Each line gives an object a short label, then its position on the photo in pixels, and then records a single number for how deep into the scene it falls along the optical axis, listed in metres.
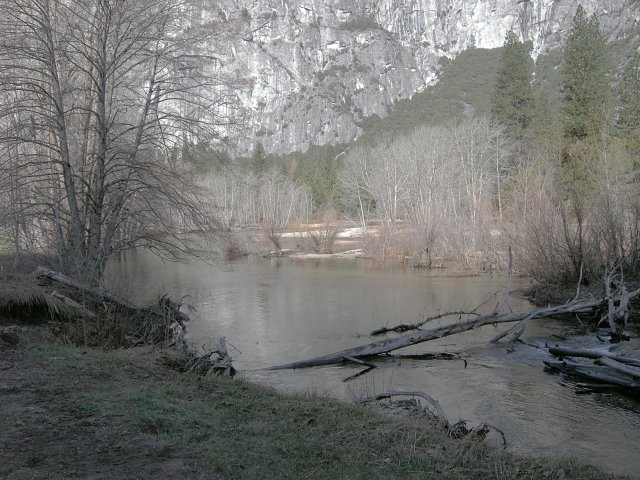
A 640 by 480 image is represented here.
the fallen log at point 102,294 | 10.93
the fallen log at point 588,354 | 10.06
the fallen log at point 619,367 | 9.57
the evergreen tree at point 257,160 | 85.69
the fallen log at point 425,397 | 7.21
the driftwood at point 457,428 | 6.76
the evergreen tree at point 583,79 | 40.47
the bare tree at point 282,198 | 73.88
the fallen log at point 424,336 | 11.89
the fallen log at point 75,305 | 10.34
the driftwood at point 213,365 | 9.12
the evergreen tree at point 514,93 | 48.22
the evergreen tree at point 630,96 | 38.75
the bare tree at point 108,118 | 12.84
